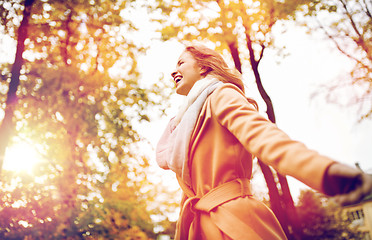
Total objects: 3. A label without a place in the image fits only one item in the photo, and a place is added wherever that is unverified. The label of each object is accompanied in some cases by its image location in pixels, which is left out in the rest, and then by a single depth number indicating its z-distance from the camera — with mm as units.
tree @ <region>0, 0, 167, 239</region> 4676
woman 1203
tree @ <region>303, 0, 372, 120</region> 7172
